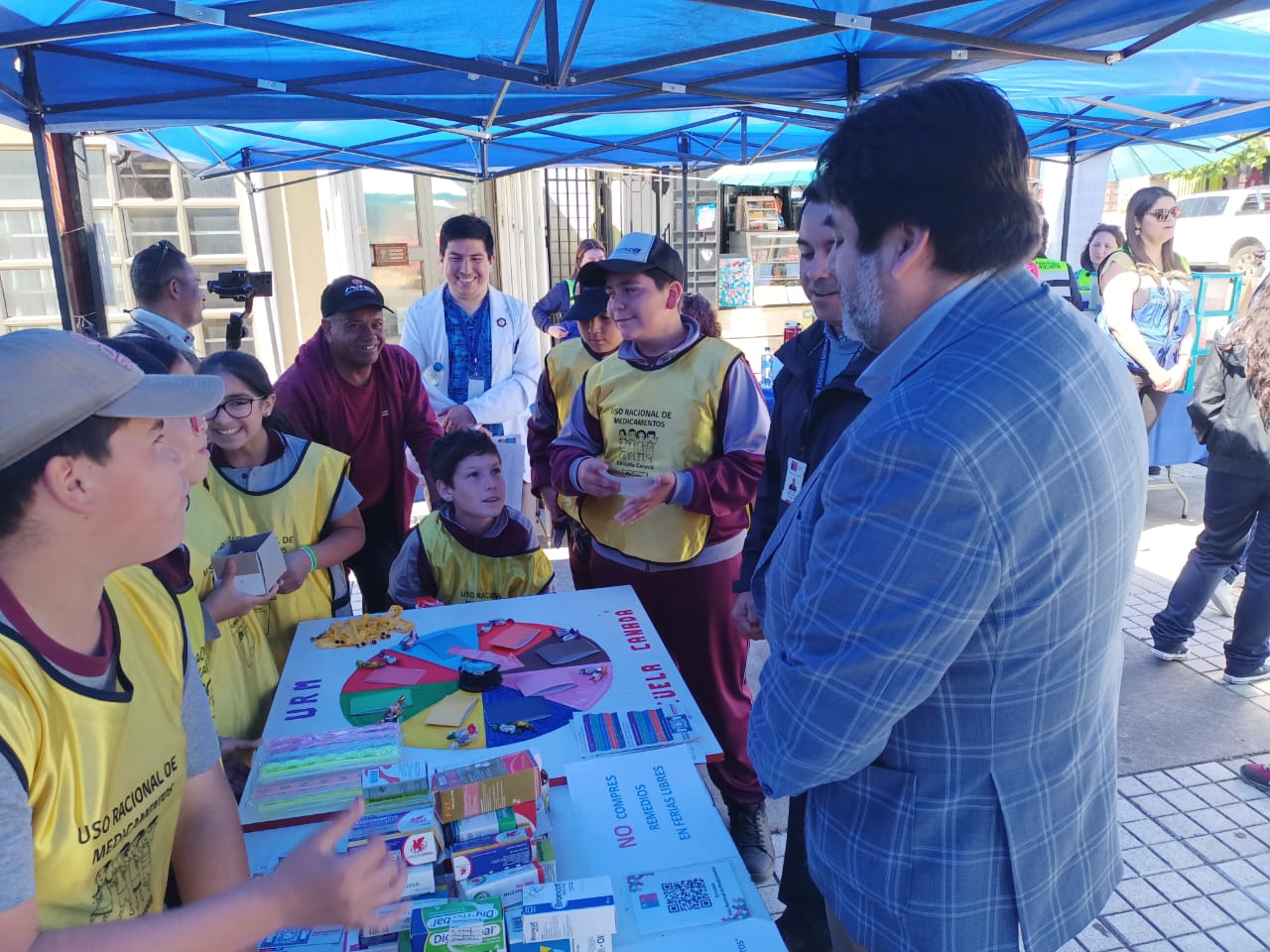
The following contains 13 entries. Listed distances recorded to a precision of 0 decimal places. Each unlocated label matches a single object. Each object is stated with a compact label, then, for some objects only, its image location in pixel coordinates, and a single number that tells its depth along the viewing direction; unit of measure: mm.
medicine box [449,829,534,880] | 1214
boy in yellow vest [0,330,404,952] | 874
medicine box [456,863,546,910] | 1188
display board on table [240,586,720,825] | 1714
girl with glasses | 2283
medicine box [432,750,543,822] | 1302
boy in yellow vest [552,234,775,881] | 2547
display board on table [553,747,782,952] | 1212
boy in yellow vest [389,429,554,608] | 2629
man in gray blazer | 994
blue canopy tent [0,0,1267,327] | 2883
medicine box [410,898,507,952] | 1106
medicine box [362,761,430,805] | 1413
